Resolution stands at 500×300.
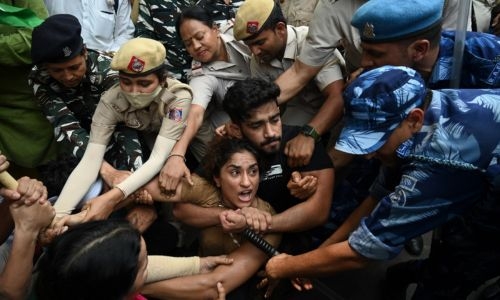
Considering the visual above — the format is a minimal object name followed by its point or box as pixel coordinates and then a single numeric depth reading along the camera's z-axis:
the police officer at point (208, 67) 2.72
